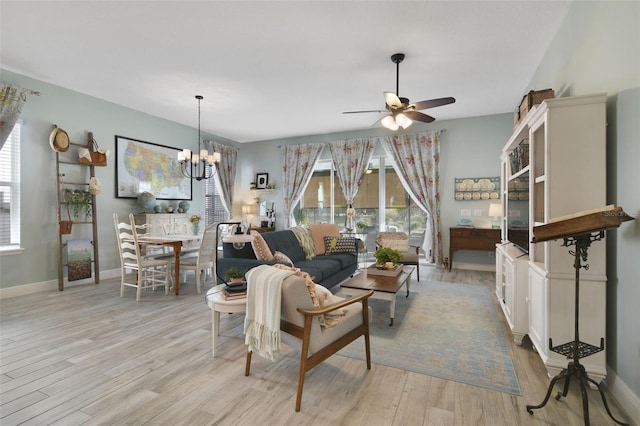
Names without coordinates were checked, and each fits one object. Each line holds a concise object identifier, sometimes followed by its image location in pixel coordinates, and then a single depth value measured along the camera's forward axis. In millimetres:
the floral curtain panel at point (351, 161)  6832
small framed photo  7937
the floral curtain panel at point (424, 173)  6180
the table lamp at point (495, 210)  5285
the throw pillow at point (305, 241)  4746
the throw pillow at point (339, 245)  4996
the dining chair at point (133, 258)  4066
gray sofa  3625
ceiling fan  3483
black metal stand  1691
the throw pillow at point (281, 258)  3697
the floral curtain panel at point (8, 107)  3918
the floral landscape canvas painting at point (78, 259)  4578
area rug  2270
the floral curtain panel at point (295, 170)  7391
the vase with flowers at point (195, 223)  5406
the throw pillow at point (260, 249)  3623
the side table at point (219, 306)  2441
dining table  4207
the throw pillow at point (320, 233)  5020
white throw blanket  1908
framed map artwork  5412
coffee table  3107
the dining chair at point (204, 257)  4363
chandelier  4898
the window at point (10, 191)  4129
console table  5516
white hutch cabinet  1992
